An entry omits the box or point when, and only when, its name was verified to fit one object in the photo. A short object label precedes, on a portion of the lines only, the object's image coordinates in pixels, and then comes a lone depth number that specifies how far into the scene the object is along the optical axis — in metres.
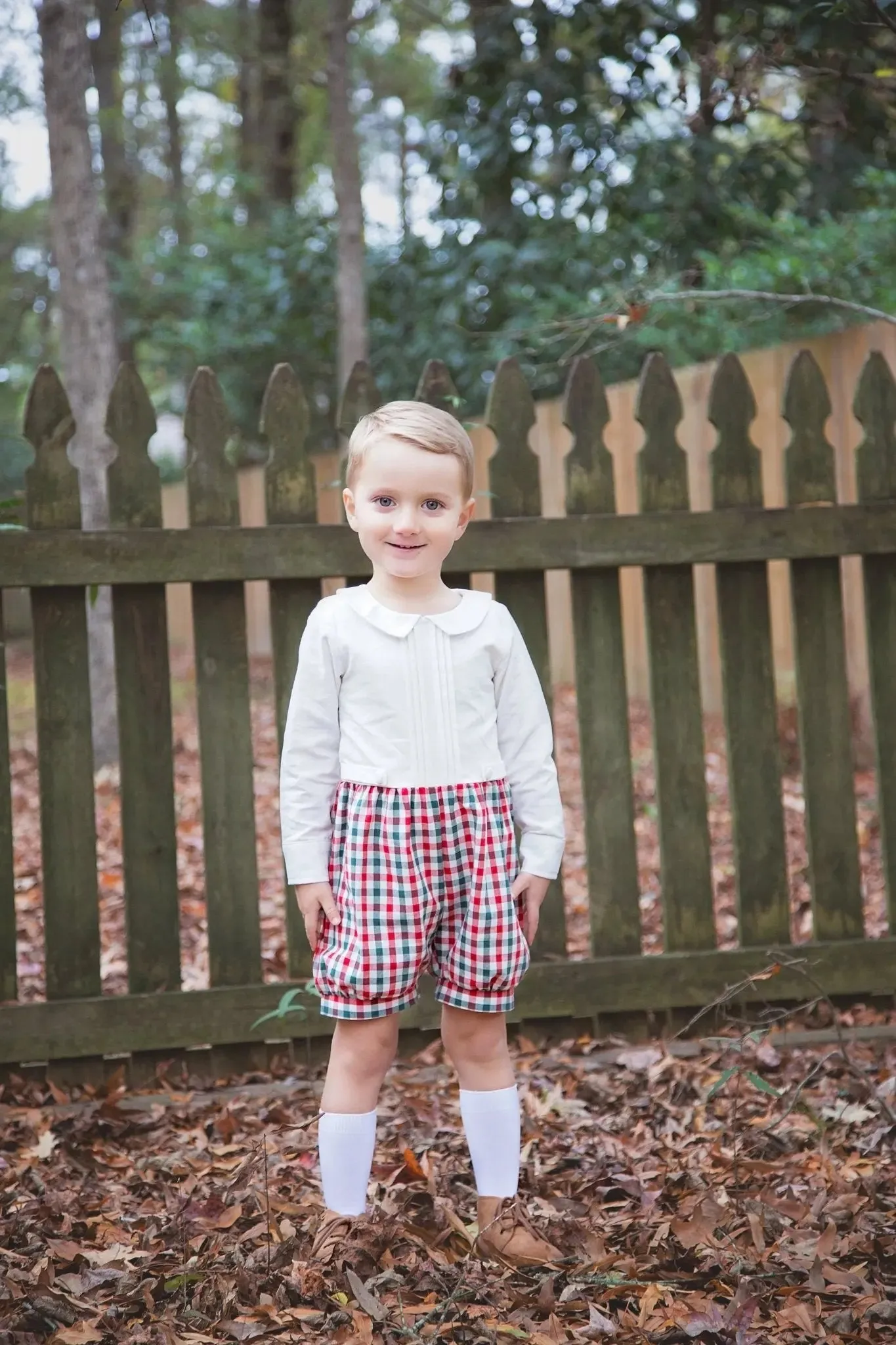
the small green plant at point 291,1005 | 2.83
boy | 2.11
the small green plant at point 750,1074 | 2.19
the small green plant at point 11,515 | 2.98
